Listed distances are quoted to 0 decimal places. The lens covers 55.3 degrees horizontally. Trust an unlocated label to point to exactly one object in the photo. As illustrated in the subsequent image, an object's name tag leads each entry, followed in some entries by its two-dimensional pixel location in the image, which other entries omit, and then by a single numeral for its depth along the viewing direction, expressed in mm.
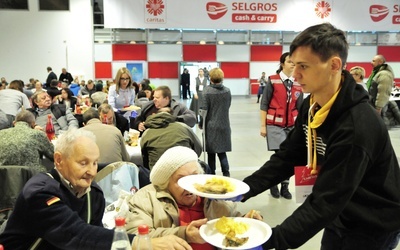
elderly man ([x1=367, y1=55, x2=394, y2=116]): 7102
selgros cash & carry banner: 10438
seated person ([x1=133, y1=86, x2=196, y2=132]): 4621
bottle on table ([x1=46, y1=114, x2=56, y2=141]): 4684
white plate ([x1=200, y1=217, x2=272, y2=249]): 1391
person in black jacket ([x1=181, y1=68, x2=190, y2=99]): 17594
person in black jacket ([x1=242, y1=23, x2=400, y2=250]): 1258
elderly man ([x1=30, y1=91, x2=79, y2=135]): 5395
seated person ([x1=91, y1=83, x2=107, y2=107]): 7248
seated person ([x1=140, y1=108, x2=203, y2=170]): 3615
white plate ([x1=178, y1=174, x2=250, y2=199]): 1569
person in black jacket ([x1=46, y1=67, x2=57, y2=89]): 14305
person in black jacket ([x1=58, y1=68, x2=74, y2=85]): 14883
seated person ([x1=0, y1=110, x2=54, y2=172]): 3303
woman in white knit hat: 1824
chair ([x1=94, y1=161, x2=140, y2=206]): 2764
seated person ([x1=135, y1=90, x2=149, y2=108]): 7059
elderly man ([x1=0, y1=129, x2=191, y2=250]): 1497
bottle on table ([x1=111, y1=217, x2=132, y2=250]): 1320
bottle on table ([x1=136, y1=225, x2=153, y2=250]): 1366
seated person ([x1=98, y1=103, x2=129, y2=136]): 4426
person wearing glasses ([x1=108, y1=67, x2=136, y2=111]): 6074
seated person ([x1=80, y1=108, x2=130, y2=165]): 3465
